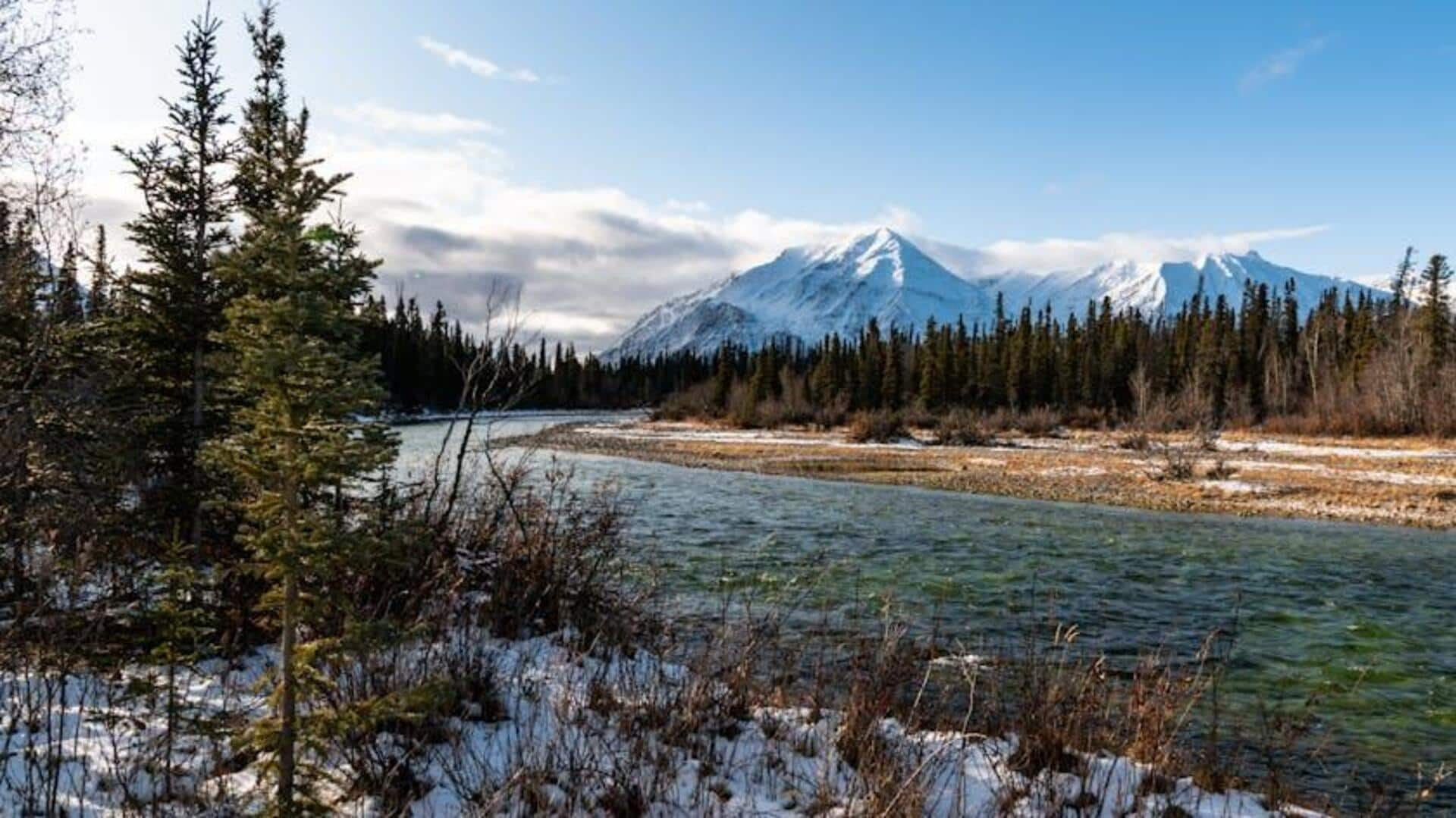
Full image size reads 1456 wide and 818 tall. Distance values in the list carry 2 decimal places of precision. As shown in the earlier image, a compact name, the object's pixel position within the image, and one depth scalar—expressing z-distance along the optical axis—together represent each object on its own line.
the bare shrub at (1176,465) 32.31
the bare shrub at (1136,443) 39.19
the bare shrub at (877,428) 57.81
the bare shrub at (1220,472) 32.03
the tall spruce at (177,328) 8.49
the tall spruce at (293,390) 3.83
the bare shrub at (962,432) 57.41
